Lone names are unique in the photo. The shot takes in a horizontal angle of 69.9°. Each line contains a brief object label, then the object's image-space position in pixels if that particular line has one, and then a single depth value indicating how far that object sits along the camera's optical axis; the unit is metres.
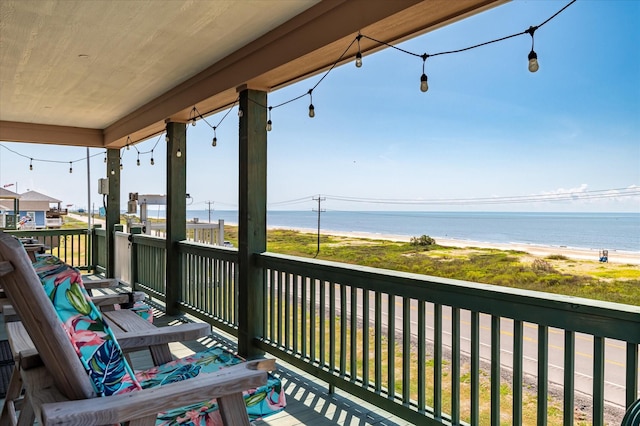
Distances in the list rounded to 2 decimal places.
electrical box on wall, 7.57
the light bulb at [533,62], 2.04
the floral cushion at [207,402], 1.55
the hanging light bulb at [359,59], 2.72
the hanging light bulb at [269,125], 3.72
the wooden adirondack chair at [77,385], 1.22
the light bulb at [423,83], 2.46
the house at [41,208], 15.05
